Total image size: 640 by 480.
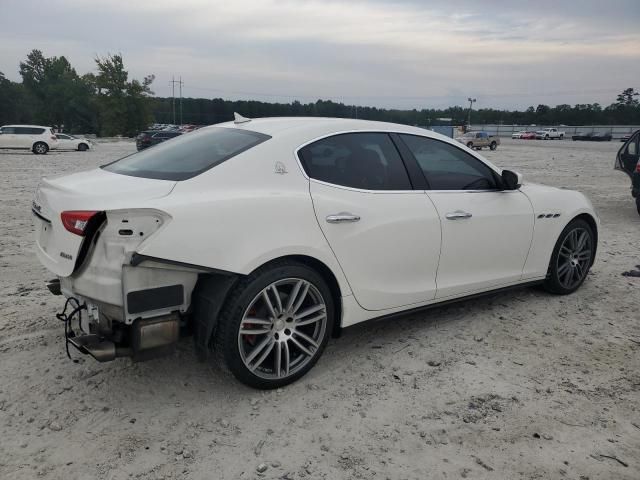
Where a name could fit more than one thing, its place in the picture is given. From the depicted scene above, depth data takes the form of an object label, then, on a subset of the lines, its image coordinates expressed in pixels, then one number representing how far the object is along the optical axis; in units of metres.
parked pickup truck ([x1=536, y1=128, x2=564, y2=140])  71.50
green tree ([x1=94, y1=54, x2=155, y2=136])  69.50
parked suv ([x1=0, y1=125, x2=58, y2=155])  28.39
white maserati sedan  2.64
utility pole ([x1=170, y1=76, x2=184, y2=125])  93.50
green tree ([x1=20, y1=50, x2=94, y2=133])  83.19
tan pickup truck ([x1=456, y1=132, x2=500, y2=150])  40.25
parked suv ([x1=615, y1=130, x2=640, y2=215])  10.35
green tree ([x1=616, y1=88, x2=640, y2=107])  111.00
